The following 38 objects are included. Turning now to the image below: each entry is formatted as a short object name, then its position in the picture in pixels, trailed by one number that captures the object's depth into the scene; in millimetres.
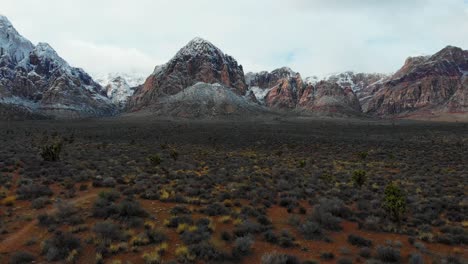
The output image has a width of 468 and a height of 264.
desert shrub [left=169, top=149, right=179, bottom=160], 36094
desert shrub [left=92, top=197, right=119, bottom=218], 16003
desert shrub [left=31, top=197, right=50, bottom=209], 17344
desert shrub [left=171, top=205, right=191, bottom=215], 17156
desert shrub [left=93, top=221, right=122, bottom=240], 13662
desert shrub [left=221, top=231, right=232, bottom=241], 14289
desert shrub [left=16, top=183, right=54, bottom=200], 19016
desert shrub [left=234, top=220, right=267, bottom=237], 14954
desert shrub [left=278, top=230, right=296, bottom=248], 14156
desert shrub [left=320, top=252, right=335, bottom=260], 13238
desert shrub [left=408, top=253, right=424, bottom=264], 12539
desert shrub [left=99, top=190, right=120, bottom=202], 18172
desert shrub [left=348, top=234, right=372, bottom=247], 14641
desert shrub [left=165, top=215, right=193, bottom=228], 15477
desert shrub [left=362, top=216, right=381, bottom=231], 16641
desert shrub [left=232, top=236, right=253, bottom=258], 13074
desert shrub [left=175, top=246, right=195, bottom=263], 12125
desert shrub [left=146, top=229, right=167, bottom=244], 13680
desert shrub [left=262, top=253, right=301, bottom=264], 11945
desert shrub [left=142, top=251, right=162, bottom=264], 11844
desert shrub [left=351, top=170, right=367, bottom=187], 25406
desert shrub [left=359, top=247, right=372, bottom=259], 13482
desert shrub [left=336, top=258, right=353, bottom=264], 12593
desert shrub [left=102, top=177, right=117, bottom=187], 21953
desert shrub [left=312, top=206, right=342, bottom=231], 16562
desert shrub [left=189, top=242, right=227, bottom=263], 12359
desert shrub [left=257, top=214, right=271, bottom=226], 16533
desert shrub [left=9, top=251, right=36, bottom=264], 11680
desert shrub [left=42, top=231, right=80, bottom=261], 12094
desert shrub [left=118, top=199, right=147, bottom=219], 16042
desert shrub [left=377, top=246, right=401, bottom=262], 13039
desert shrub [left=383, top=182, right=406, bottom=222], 17469
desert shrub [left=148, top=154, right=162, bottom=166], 31516
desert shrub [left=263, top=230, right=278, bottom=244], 14500
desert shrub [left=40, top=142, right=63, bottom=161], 29612
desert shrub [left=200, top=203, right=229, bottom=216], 17328
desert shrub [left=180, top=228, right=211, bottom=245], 13664
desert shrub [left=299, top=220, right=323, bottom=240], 15320
